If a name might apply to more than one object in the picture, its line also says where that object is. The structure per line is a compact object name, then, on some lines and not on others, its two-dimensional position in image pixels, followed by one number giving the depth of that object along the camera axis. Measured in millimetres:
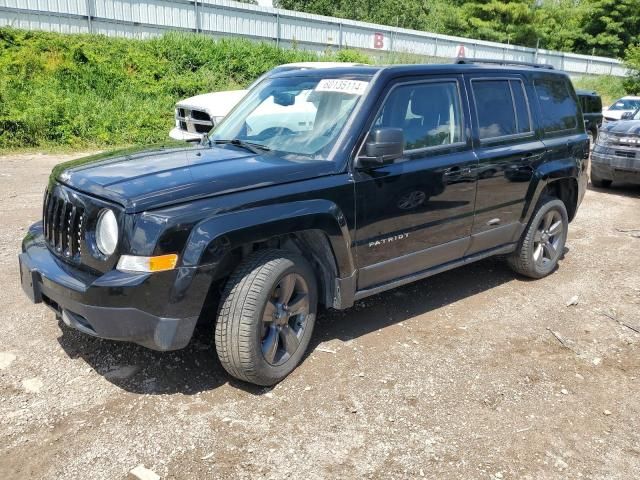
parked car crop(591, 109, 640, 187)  9672
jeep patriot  3133
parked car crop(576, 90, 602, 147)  14328
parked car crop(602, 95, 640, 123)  18358
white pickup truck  8734
